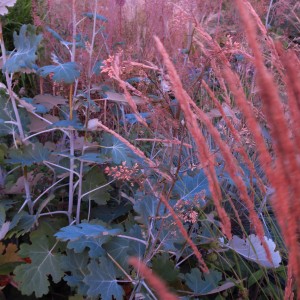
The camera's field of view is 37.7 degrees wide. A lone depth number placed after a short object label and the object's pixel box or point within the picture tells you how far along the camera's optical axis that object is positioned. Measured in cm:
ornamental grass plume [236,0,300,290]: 40
